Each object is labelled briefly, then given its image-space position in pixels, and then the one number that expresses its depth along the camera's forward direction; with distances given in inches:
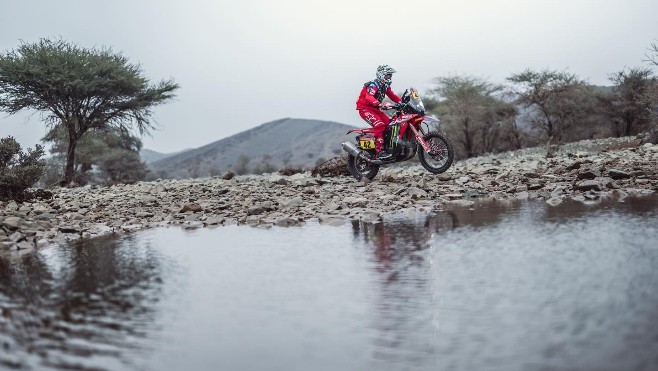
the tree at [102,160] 1433.3
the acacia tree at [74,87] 881.5
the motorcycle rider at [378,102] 365.1
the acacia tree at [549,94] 1487.5
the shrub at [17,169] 420.2
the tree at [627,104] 1507.1
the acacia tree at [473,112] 1497.3
